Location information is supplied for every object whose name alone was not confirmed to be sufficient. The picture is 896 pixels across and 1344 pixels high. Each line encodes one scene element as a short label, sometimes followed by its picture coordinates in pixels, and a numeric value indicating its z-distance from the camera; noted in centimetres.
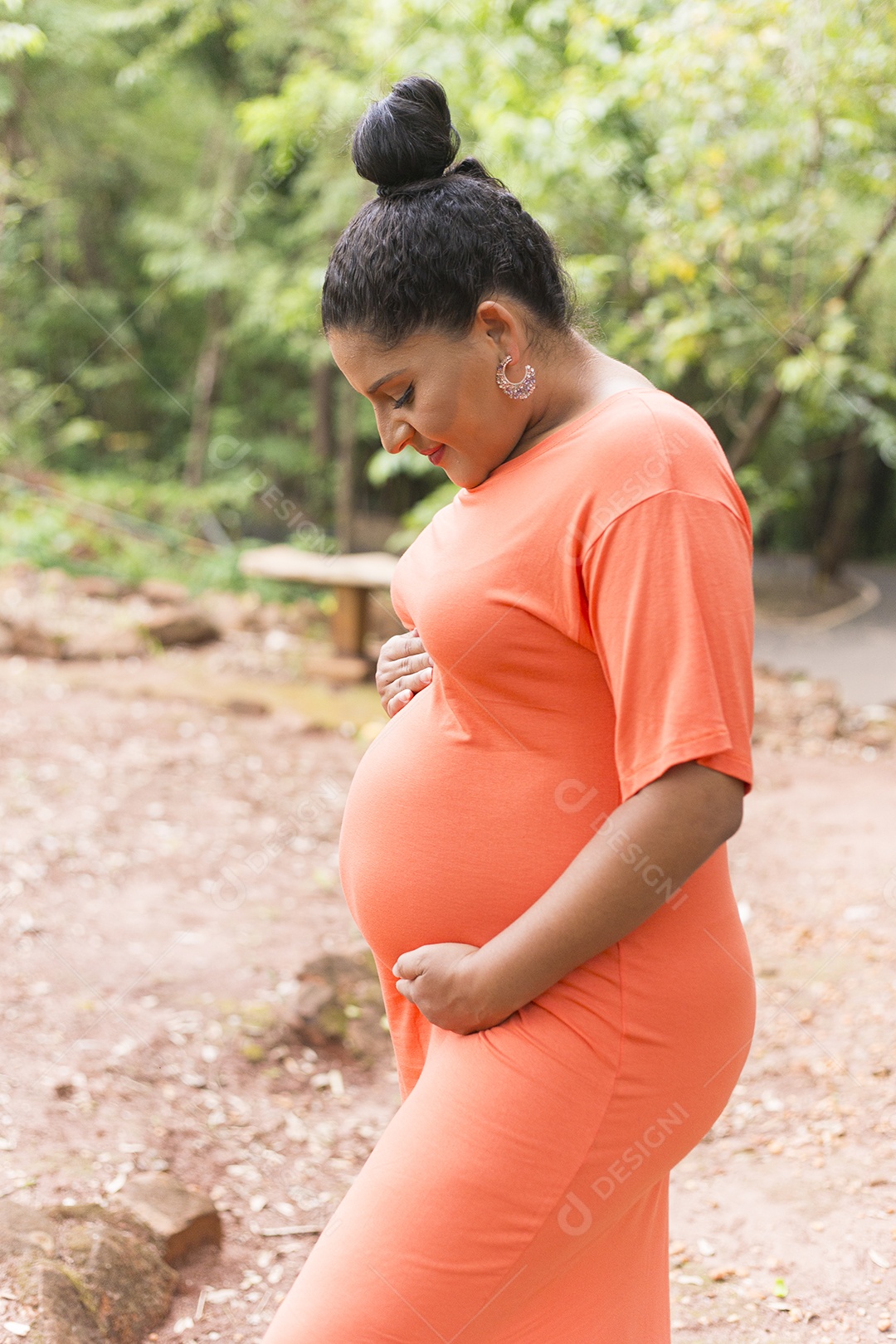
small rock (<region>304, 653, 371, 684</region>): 729
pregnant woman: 104
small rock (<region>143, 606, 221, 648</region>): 759
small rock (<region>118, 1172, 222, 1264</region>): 229
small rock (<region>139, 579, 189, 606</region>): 877
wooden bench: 738
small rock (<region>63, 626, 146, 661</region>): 720
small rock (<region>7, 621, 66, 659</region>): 707
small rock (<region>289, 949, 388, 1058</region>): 322
